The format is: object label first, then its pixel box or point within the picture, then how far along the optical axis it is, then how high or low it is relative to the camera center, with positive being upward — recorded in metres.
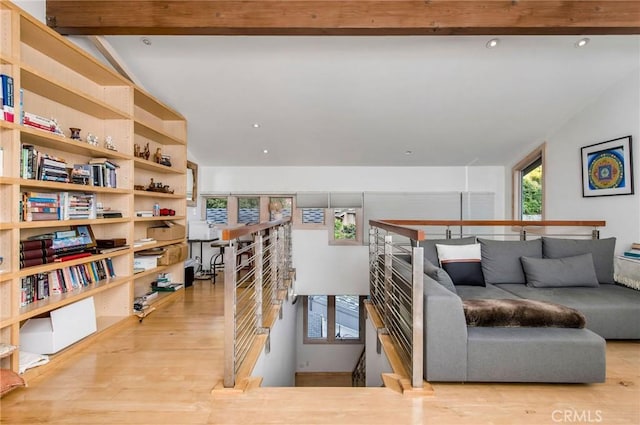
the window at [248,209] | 5.63 +0.08
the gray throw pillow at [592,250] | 3.05 -0.39
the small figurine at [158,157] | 3.54 +0.68
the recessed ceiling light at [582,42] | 2.84 +1.66
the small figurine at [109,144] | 2.78 +0.66
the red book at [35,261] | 1.96 -0.33
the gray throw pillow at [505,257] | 3.09 -0.47
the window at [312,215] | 5.27 -0.04
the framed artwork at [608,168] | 3.28 +0.53
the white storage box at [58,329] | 2.05 -0.85
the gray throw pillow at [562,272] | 2.86 -0.58
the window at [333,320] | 5.71 -2.17
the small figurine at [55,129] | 2.17 +0.63
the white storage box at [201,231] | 4.65 -0.29
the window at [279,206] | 5.55 +0.13
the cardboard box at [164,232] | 3.49 -0.23
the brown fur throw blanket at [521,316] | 1.88 -0.66
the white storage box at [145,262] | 3.09 -0.52
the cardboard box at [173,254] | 3.38 -0.50
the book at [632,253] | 3.02 -0.42
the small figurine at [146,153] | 3.38 +0.69
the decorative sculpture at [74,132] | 2.45 +0.68
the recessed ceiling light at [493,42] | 2.78 +1.62
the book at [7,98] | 1.76 +0.70
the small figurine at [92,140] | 2.60 +0.66
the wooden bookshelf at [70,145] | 1.81 +0.53
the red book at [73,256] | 2.22 -0.34
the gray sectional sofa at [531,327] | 1.77 -0.75
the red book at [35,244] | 1.96 -0.21
